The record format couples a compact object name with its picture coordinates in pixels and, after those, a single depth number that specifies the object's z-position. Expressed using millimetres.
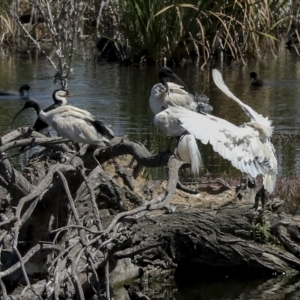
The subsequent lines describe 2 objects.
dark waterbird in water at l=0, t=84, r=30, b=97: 35125
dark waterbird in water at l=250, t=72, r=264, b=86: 37906
